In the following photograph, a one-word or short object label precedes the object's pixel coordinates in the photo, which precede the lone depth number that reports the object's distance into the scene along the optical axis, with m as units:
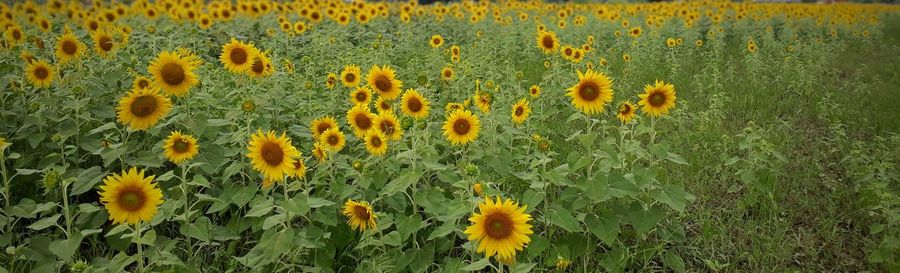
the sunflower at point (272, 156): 2.46
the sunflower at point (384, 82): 3.44
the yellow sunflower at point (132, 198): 2.21
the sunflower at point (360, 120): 3.05
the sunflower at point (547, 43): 5.23
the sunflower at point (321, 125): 3.04
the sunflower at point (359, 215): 2.50
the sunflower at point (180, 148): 2.63
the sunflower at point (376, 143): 2.80
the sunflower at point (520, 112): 3.29
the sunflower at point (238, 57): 3.37
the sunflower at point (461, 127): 2.97
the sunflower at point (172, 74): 2.89
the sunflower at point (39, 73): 3.39
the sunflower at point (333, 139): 2.81
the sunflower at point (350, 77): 3.93
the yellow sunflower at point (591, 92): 2.85
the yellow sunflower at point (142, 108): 2.75
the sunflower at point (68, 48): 3.60
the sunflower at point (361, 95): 3.50
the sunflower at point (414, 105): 3.23
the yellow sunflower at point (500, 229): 1.98
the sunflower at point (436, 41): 6.15
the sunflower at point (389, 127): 2.93
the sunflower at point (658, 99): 2.91
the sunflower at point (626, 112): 2.91
